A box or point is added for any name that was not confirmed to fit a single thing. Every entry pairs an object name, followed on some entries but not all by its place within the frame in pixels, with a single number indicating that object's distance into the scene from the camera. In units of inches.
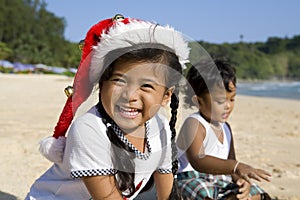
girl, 63.4
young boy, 89.3
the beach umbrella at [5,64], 1590.8
